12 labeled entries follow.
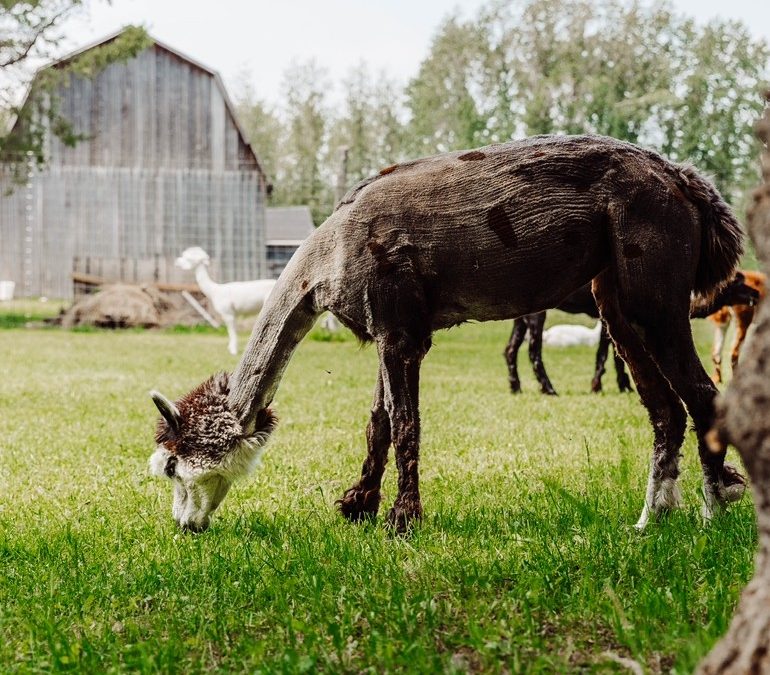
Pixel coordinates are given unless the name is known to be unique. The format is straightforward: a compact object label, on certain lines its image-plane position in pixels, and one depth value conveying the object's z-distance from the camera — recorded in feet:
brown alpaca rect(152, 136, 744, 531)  13.67
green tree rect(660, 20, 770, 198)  103.65
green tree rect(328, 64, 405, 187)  182.91
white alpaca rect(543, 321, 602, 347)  62.03
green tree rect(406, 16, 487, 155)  147.02
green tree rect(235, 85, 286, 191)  199.52
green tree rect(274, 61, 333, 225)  194.18
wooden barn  82.23
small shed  108.68
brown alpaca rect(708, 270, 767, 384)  37.70
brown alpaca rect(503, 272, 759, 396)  32.68
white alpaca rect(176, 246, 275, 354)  55.83
